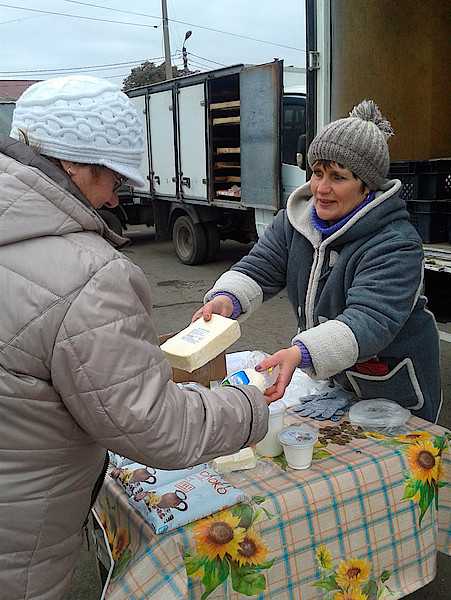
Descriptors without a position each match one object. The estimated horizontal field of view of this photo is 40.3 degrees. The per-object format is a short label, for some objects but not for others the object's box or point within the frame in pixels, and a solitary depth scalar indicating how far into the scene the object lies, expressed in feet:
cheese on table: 5.59
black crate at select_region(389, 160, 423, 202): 13.03
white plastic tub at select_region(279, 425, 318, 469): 5.53
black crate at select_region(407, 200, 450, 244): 12.85
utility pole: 67.67
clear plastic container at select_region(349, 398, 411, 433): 6.23
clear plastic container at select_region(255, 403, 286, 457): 5.80
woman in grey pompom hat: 5.80
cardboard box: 7.04
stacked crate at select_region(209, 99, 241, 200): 25.45
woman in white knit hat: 3.67
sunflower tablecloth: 4.80
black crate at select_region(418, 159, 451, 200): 12.79
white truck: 22.29
